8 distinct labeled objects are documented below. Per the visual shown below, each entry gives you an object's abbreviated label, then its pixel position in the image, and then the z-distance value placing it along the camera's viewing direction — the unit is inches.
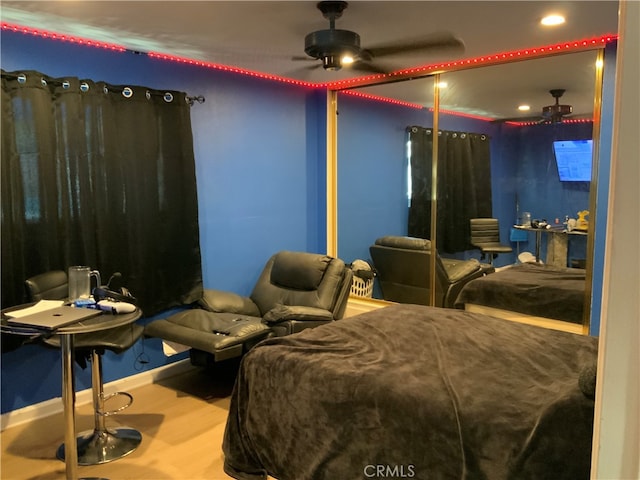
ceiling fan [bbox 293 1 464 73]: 109.8
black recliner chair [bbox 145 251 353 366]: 133.0
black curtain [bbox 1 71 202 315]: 117.3
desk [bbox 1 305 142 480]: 91.6
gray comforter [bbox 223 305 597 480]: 66.4
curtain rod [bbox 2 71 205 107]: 115.9
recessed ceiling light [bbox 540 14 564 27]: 112.0
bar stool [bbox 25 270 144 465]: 107.3
